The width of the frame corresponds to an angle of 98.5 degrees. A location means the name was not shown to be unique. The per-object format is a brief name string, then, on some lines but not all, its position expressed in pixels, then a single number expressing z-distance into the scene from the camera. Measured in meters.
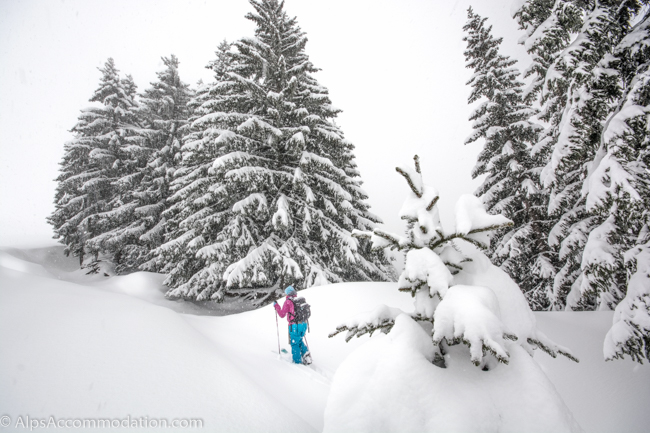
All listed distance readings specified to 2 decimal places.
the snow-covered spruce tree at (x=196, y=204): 11.14
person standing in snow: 5.67
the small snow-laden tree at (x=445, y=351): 1.70
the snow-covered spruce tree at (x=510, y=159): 11.02
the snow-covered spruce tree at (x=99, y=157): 19.03
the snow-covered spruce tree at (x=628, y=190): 3.69
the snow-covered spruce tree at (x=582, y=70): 4.57
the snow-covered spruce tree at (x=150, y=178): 17.16
